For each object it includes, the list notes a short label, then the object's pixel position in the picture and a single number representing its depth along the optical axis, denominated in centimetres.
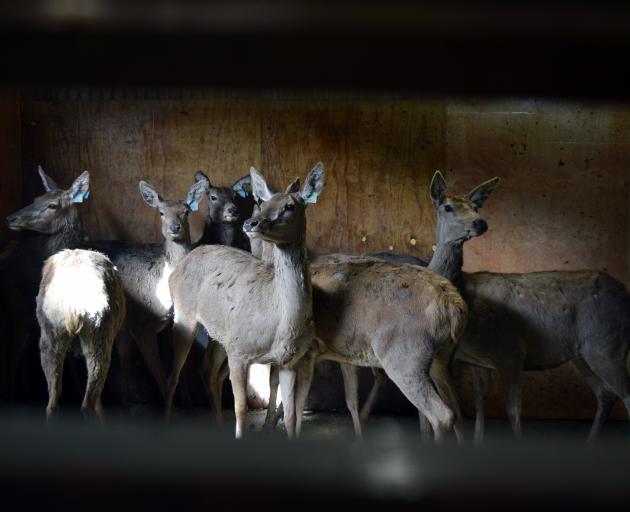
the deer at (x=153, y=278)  801
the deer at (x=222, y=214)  862
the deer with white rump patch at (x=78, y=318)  633
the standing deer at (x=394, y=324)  587
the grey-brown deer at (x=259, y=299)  604
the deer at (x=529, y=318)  704
